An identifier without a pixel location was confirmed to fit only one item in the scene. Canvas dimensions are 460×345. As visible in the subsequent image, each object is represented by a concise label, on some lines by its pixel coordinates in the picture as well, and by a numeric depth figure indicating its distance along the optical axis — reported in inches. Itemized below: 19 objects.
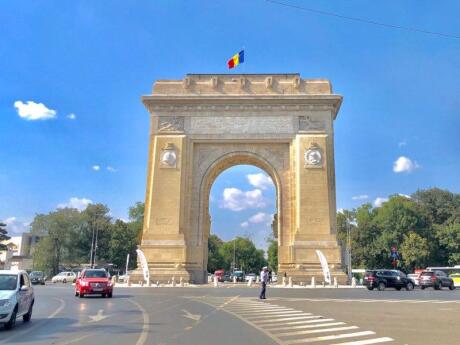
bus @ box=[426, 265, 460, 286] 1809.3
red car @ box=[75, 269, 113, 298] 835.4
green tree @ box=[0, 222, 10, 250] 2615.7
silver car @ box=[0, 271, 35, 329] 392.8
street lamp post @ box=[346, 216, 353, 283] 1451.8
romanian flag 1540.4
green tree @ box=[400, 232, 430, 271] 2321.6
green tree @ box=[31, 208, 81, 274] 2659.9
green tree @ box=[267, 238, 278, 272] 4020.7
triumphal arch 1418.6
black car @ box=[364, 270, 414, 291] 1249.4
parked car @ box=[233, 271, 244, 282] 2605.8
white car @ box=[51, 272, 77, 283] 1969.6
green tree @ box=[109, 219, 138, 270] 2795.3
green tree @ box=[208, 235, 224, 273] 3782.0
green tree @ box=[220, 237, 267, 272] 4357.8
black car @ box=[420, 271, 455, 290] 1408.7
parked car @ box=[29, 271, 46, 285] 1663.4
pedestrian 788.0
